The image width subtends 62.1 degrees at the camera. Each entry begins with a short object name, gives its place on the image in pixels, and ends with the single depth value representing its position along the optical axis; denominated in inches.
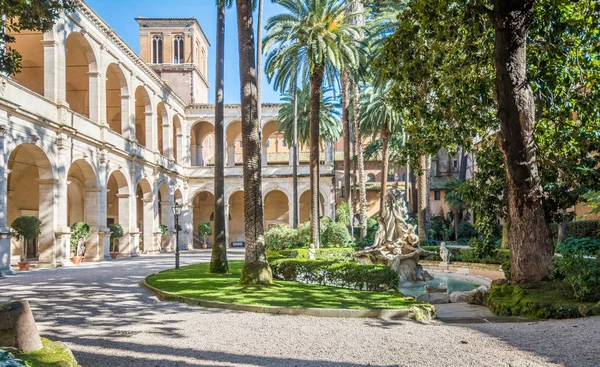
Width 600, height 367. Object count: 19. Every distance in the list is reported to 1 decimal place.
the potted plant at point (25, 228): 723.4
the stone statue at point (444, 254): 823.1
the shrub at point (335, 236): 995.9
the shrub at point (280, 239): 934.4
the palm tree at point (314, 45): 787.4
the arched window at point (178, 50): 1796.3
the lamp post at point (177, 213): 713.6
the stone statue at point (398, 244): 560.7
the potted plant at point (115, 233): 1063.6
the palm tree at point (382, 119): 1127.6
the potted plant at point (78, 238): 884.0
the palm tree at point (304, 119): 1505.9
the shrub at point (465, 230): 1579.7
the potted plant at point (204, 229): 1664.6
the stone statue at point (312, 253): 739.4
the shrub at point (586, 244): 715.7
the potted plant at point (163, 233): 1417.1
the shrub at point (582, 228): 963.2
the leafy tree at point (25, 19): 299.7
